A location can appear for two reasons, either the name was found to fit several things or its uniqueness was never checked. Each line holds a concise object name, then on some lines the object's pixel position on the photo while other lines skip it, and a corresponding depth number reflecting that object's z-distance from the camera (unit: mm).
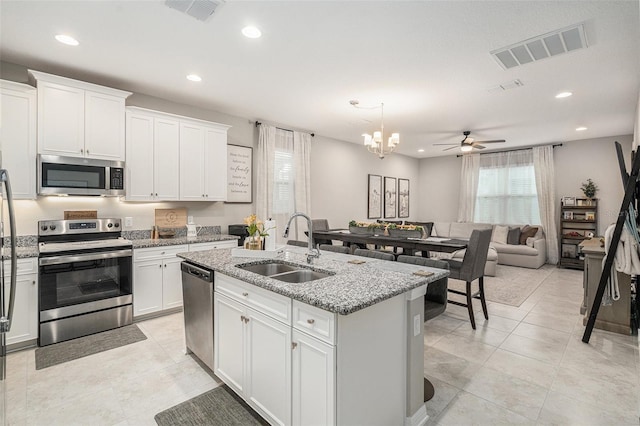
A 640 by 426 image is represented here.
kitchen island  1480
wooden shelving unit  6328
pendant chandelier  4258
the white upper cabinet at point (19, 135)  2838
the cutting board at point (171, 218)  4086
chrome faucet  2403
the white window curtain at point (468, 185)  7888
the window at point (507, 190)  7141
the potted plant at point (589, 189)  6249
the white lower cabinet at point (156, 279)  3477
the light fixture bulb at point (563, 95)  3766
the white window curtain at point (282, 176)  5047
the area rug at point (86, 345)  2709
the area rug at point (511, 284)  4504
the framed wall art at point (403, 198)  8266
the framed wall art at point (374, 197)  7238
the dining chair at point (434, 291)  2529
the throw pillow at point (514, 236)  6820
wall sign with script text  4746
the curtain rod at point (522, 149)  6777
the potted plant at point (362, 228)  4672
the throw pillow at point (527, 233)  6738
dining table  3641
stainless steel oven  2918
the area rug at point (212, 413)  1953
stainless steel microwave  3027
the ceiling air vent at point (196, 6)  2112
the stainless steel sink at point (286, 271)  2269
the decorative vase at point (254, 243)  2700
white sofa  5801
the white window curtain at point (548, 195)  6750
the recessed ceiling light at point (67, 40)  2571
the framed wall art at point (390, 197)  7730
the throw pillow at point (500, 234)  6996
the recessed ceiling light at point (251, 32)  2432
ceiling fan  5457
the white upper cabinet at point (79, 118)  3012
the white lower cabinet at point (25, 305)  2779
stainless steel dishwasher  2385
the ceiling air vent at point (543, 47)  2477
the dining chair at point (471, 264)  3357
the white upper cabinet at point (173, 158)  3631
